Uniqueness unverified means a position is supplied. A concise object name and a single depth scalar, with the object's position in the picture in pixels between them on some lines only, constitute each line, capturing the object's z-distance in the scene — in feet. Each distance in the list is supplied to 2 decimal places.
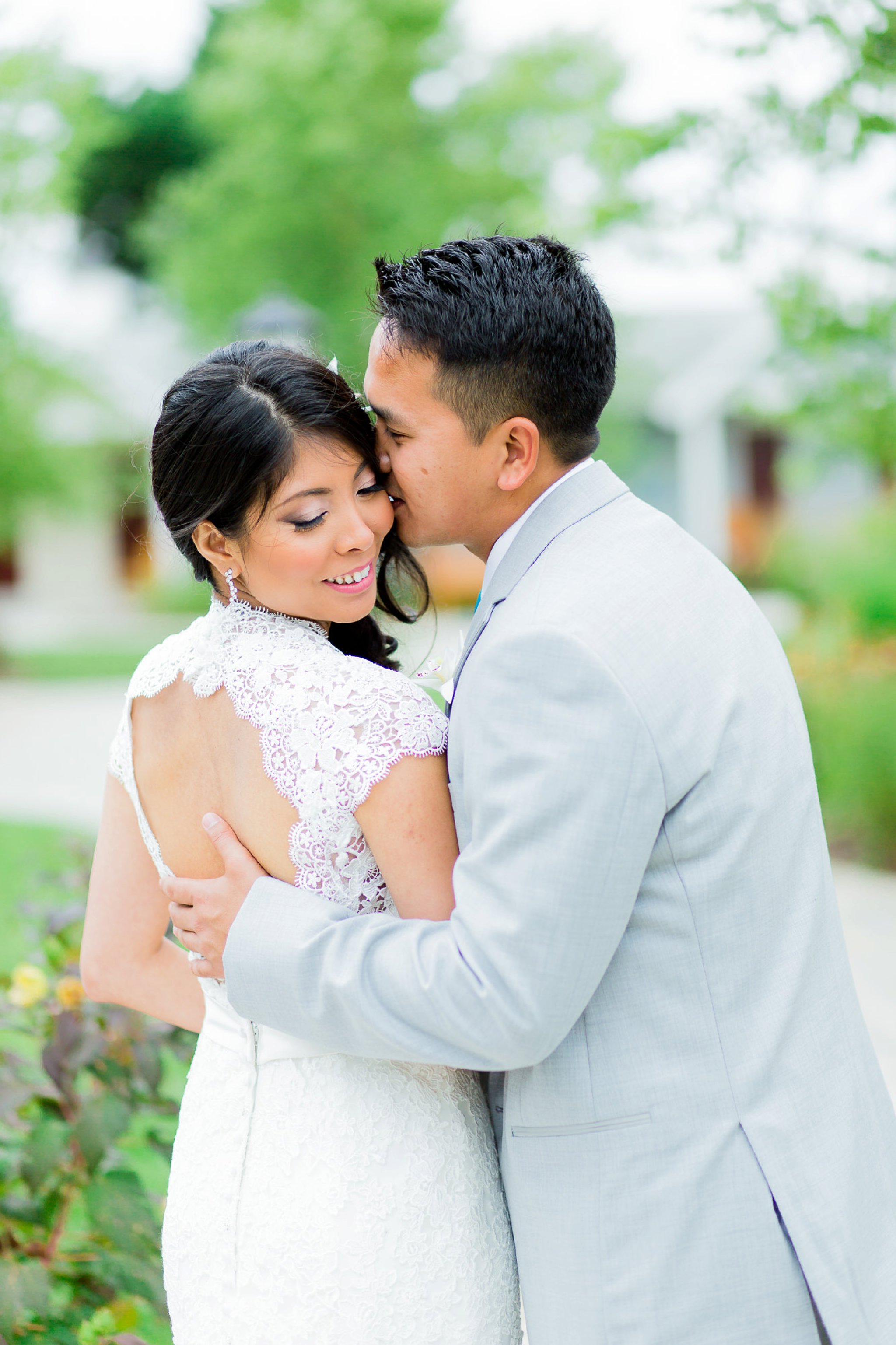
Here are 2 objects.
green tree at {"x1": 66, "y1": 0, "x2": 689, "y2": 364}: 70.33
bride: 6.07
